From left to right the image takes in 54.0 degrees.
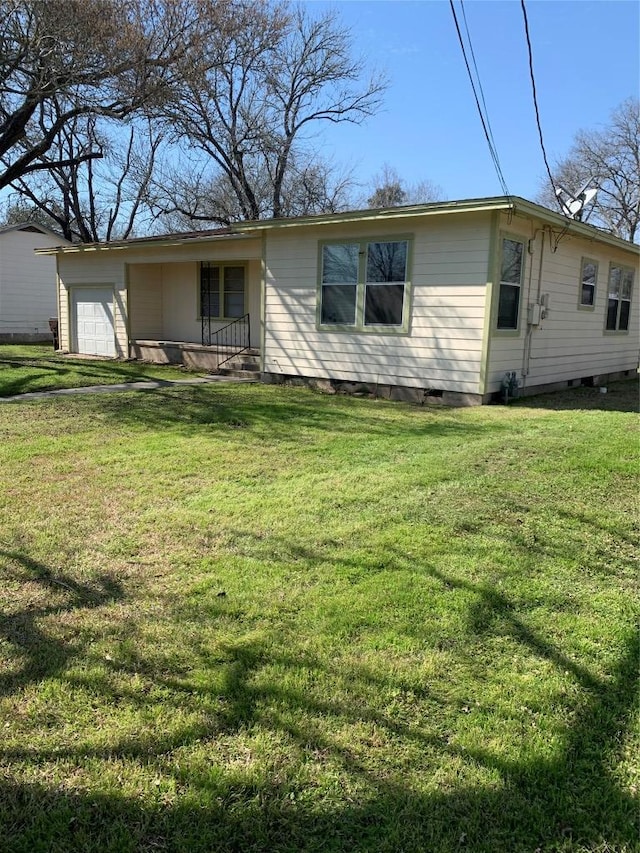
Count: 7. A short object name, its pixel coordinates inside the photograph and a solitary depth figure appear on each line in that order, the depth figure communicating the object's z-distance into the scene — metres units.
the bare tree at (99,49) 9.62
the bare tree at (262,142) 25.06
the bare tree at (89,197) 30.12
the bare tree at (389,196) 34.06
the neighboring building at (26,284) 21.52
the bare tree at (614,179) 32.12
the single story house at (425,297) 9.44
